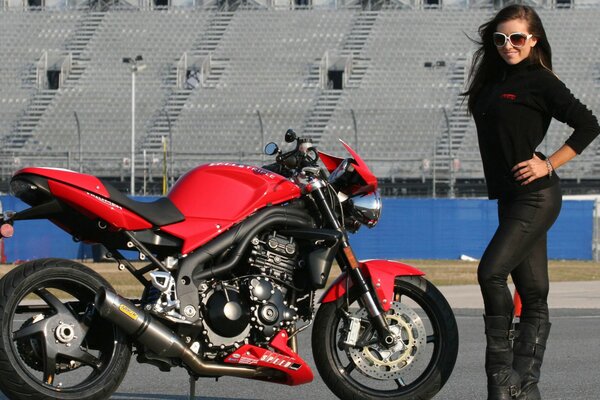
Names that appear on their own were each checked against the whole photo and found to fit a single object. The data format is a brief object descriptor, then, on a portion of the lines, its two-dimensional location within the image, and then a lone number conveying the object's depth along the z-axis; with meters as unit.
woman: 9.82
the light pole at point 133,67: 62.29
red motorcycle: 9.40
